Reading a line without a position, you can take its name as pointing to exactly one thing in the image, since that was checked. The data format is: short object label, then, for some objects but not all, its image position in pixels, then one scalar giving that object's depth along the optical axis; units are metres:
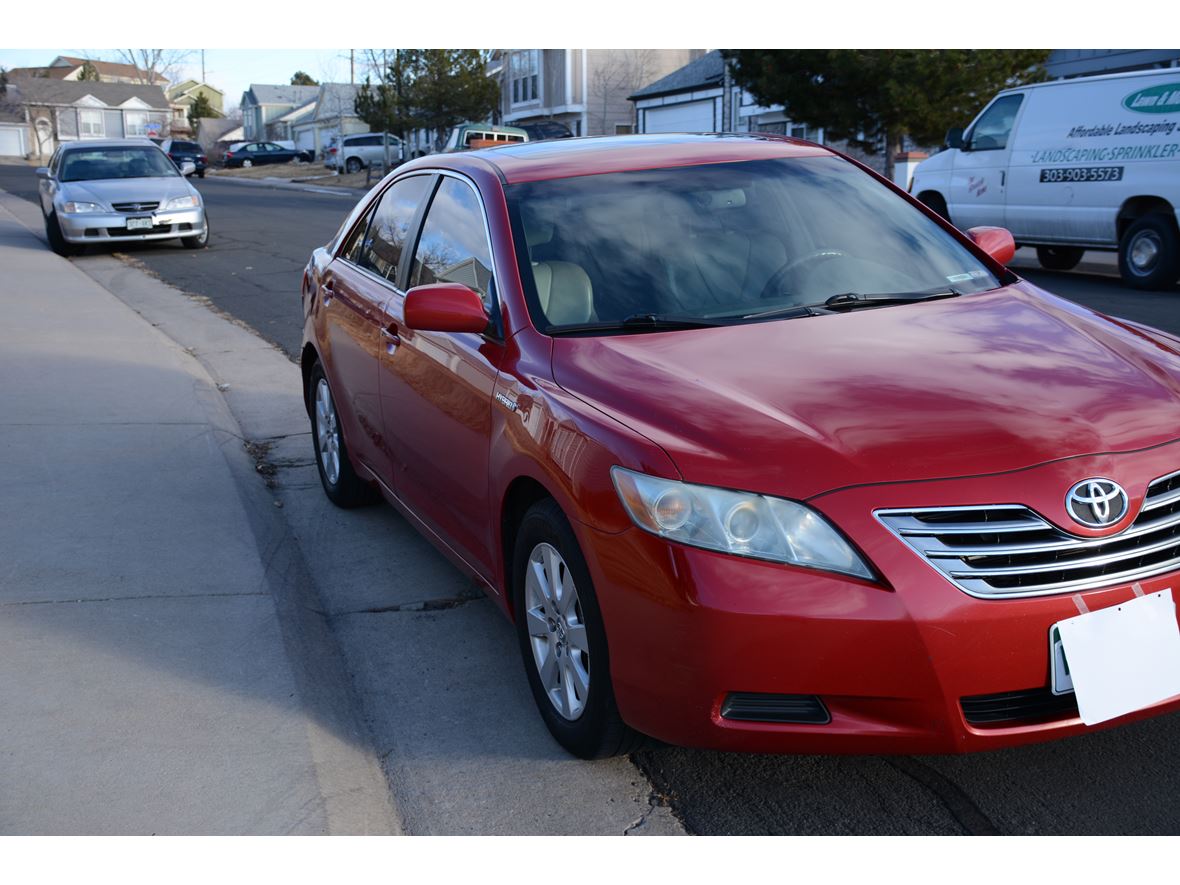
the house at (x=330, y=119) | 82.31
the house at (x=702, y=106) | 38.34
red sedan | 2.85
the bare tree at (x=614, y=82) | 54.16
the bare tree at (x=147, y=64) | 114.94
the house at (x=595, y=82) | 53.84
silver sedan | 17.42
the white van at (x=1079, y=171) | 12.75
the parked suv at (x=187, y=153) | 55.00
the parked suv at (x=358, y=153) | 53.22
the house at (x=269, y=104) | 111.88
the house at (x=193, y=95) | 133.52
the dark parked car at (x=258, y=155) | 68.12
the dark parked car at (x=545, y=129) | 39.09
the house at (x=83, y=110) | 93.94
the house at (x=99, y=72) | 114.81
